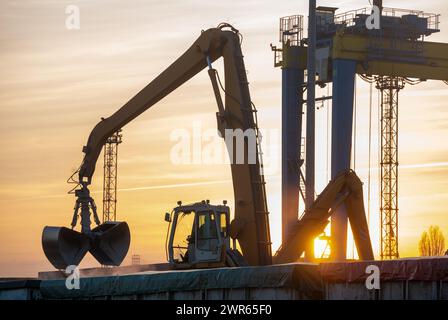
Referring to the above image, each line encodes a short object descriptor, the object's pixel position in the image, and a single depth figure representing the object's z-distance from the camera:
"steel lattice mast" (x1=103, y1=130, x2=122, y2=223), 92.19
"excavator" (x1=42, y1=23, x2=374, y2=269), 41.62
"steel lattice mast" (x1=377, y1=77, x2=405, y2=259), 88.75
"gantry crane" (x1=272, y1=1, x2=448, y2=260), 74.94
